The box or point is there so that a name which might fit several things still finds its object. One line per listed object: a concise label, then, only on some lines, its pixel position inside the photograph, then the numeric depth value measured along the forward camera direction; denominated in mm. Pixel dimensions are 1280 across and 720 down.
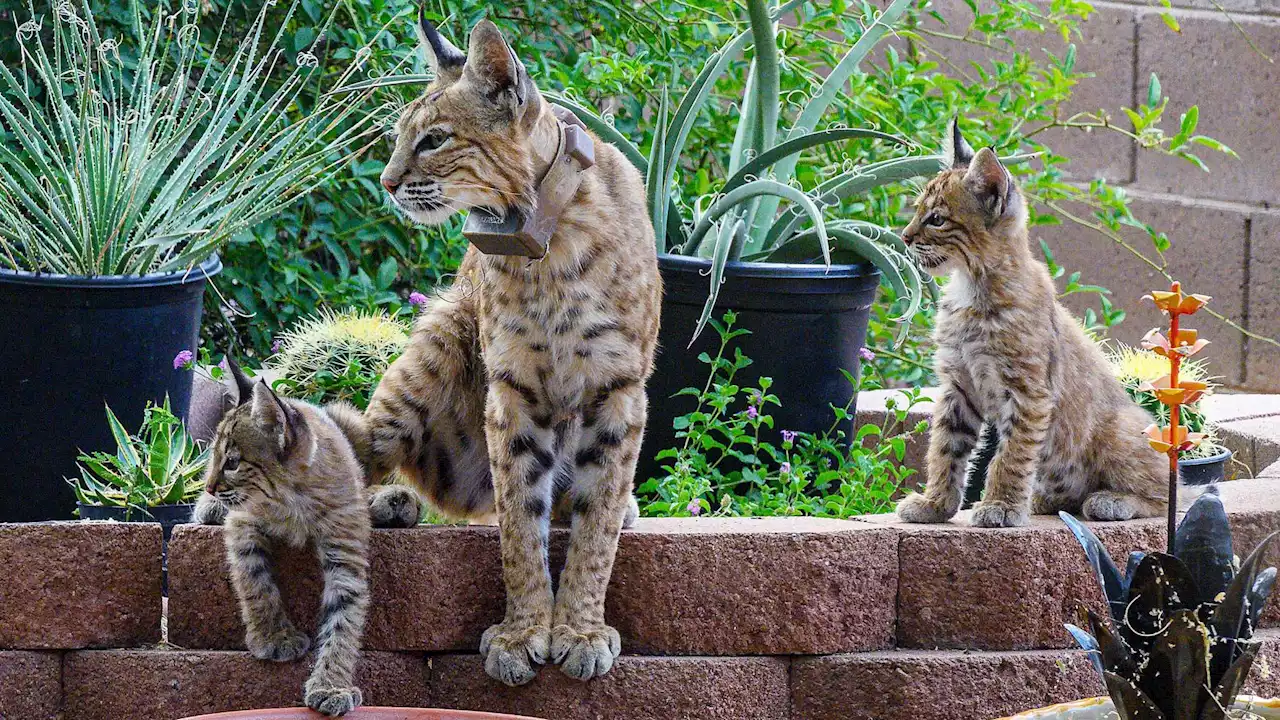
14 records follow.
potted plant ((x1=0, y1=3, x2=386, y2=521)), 8477
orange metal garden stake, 5488
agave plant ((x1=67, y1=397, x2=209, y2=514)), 8398
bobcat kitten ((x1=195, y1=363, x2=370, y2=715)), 7422
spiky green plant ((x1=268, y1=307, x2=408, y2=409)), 9406
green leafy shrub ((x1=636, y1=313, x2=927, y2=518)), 9078
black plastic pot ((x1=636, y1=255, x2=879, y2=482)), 9391
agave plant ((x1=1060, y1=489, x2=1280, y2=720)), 5547
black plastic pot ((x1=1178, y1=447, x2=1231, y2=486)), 8891
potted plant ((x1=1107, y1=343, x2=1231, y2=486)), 8945
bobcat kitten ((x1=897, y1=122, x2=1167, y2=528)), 8133
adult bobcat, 6953
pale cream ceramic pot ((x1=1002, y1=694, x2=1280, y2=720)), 5996
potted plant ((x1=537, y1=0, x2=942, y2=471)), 9383
